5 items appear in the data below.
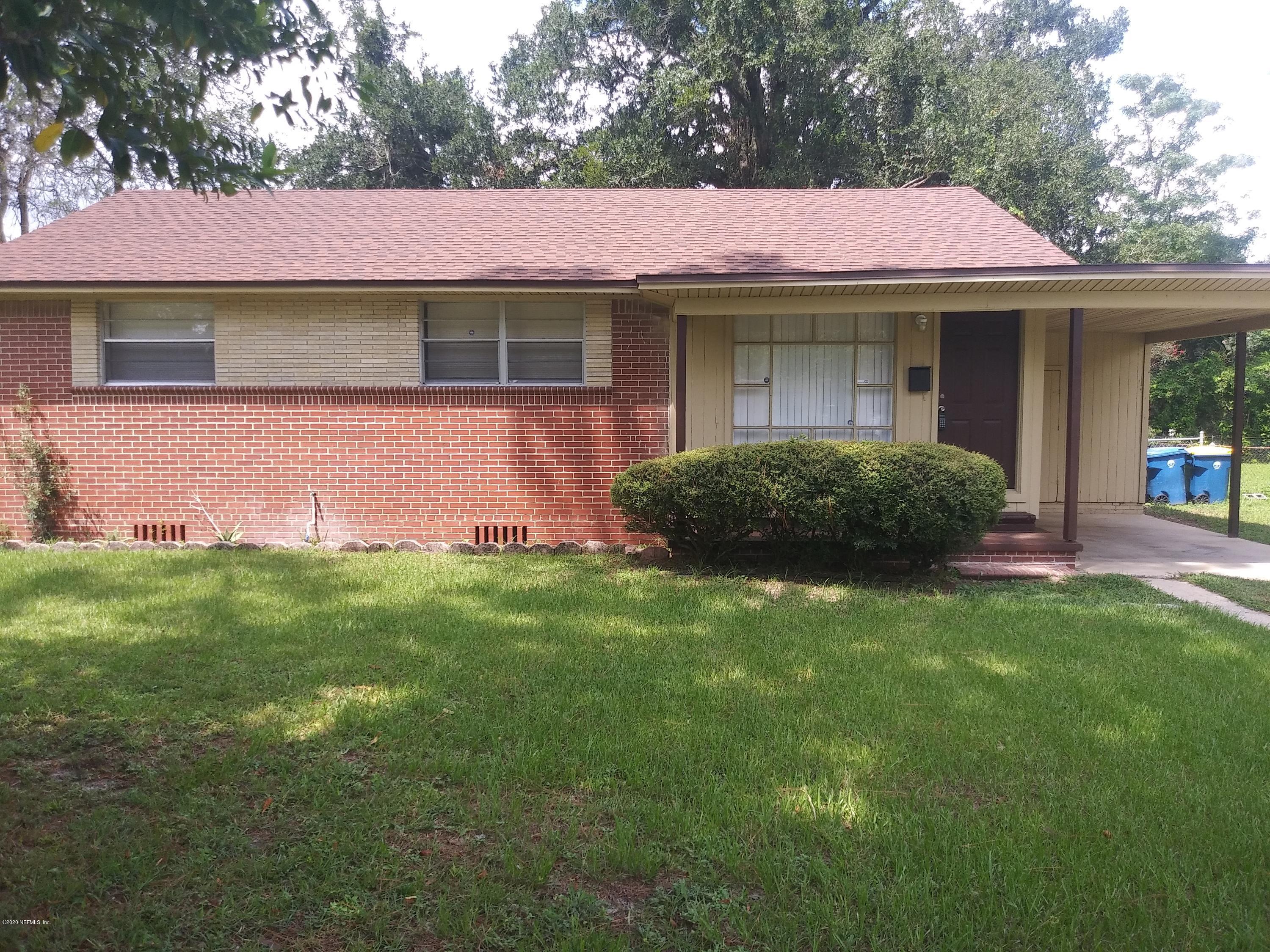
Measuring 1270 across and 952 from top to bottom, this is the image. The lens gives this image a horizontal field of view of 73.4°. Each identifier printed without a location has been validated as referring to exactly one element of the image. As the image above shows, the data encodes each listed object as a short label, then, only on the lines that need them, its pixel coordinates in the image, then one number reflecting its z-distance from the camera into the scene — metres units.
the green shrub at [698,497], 7.94
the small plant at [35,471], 9.93
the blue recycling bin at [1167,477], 14.40
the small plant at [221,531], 9.92
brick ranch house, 9.73
